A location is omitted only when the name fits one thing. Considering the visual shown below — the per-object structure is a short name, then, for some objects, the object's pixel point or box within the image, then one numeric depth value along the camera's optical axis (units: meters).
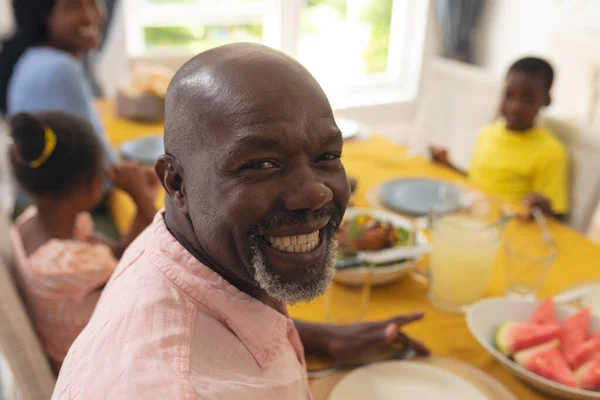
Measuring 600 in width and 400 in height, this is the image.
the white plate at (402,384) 0.84
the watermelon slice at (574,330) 0.90
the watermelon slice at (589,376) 0.83
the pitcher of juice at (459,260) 1.07
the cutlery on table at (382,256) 1.10
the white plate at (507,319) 0.84
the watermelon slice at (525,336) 0.90
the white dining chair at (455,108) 2.39
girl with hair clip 1.16
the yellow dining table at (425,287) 0.96
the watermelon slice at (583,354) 0.87
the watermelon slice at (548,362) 0.84
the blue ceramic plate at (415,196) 1.49
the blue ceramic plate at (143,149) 1.75
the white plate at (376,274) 1.09
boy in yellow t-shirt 1.93
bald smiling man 0.55
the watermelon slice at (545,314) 0.94
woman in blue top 1.84
